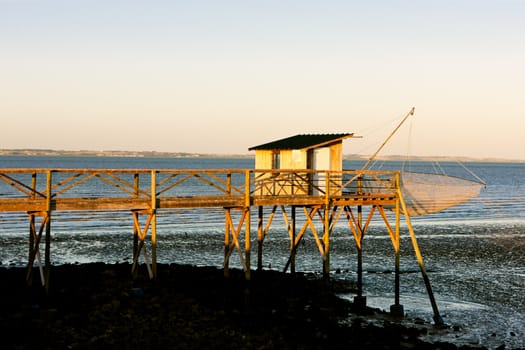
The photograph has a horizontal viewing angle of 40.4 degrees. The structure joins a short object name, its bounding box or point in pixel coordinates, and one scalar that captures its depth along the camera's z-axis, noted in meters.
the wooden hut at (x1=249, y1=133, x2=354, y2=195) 30.36
